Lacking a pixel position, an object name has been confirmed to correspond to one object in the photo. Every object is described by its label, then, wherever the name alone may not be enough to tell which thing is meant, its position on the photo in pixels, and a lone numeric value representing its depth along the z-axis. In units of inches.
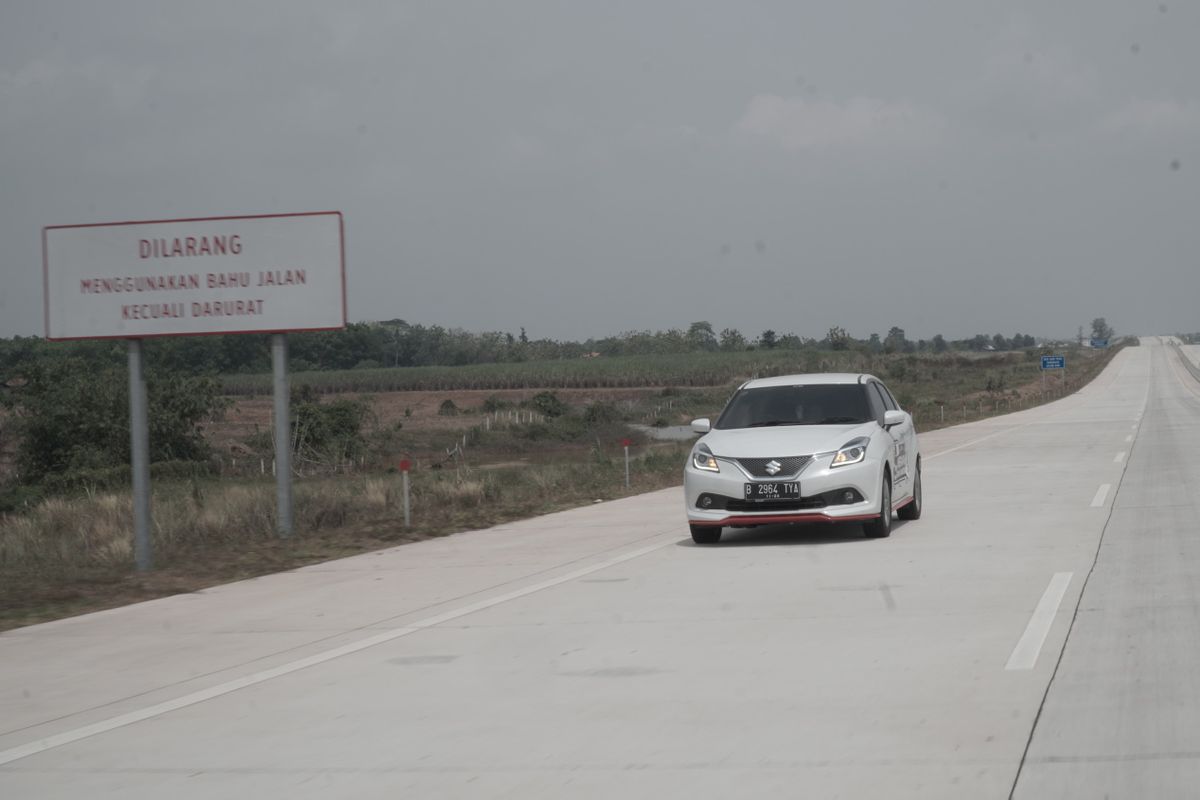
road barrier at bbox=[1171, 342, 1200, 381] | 4524.6
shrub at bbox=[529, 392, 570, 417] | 2928.2
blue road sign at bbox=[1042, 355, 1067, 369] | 3270.2
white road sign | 621.3
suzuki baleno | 551.8
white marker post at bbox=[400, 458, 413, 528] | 736.4
